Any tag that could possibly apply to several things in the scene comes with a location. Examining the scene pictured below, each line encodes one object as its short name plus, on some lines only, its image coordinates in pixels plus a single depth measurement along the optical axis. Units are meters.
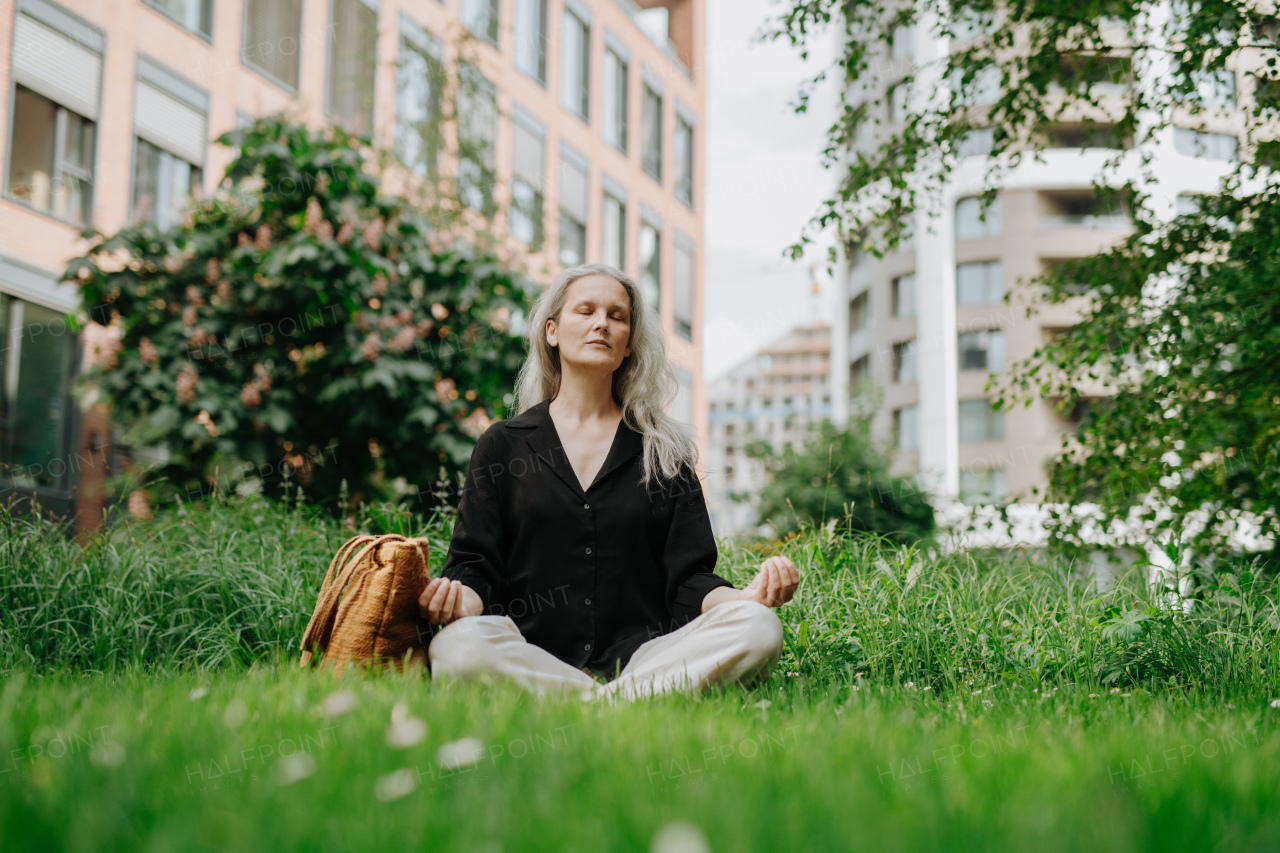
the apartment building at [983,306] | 40.47
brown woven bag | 3.46
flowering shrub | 7.82
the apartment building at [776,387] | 146.25
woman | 3.40
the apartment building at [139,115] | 13.05
